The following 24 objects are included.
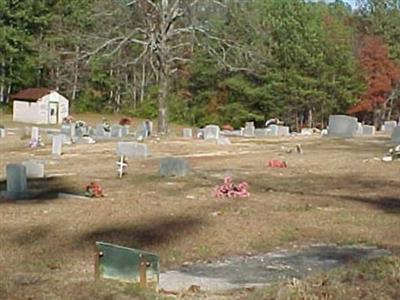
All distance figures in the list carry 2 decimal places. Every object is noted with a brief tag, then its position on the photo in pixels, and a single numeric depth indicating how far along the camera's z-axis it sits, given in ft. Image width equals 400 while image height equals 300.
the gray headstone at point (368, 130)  132.26
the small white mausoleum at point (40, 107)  207.51
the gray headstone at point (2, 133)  134.92
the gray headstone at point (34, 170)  61.73
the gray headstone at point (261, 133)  141.70
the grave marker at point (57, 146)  89.30
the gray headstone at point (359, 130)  128.41
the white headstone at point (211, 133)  118.29
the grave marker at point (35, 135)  107.82
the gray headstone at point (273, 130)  143.54
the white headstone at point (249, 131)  140.98
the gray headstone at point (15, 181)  51.70
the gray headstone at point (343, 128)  115.65
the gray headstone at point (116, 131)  129.04
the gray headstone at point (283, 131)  143.34
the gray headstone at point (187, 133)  127.39
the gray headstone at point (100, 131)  130.28
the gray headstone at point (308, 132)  149.67
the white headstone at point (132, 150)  80.43
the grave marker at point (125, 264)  25.18
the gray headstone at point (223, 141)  106.73
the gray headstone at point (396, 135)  91.65
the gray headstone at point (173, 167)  61.00
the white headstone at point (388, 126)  142.72
